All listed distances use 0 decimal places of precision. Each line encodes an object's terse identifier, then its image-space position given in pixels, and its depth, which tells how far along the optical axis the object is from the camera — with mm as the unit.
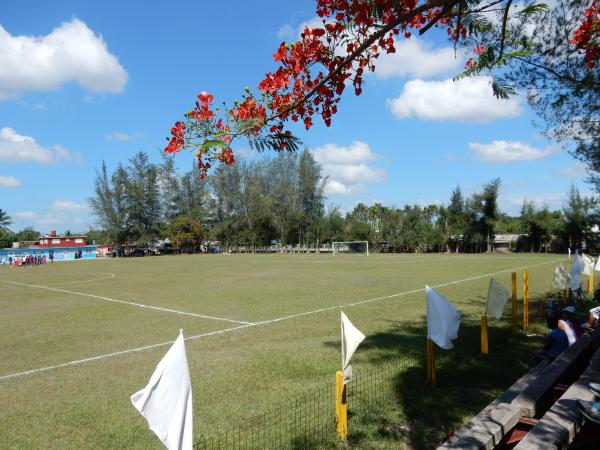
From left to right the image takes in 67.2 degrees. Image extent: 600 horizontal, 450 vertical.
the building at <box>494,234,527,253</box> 57781
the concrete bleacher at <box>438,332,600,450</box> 3492
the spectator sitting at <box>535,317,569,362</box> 6223
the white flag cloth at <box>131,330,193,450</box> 3133
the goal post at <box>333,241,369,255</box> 66562
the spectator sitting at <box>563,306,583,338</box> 6732
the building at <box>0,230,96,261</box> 66688
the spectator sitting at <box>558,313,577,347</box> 6332
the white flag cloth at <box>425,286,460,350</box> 6121
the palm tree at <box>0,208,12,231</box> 79562
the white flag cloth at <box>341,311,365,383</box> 5012
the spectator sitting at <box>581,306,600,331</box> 7738
